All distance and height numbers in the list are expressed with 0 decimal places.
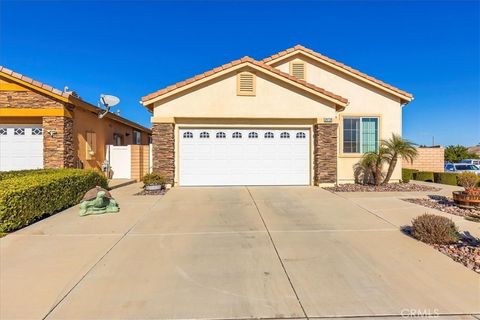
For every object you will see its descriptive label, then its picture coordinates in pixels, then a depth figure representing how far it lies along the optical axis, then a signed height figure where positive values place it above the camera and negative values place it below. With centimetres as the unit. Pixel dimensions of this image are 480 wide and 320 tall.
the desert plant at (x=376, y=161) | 1181 -13
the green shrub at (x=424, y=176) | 1512 -97
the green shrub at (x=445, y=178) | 1374 -99
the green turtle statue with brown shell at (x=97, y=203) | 719 -120
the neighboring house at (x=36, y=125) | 1076 +126
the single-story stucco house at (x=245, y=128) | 1155 +124
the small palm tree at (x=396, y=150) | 1148 +33
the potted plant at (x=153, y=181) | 1059 -90
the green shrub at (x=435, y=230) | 501 -130
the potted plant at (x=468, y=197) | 776 -110
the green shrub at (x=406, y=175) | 1399 -87
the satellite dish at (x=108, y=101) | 1288 +259
